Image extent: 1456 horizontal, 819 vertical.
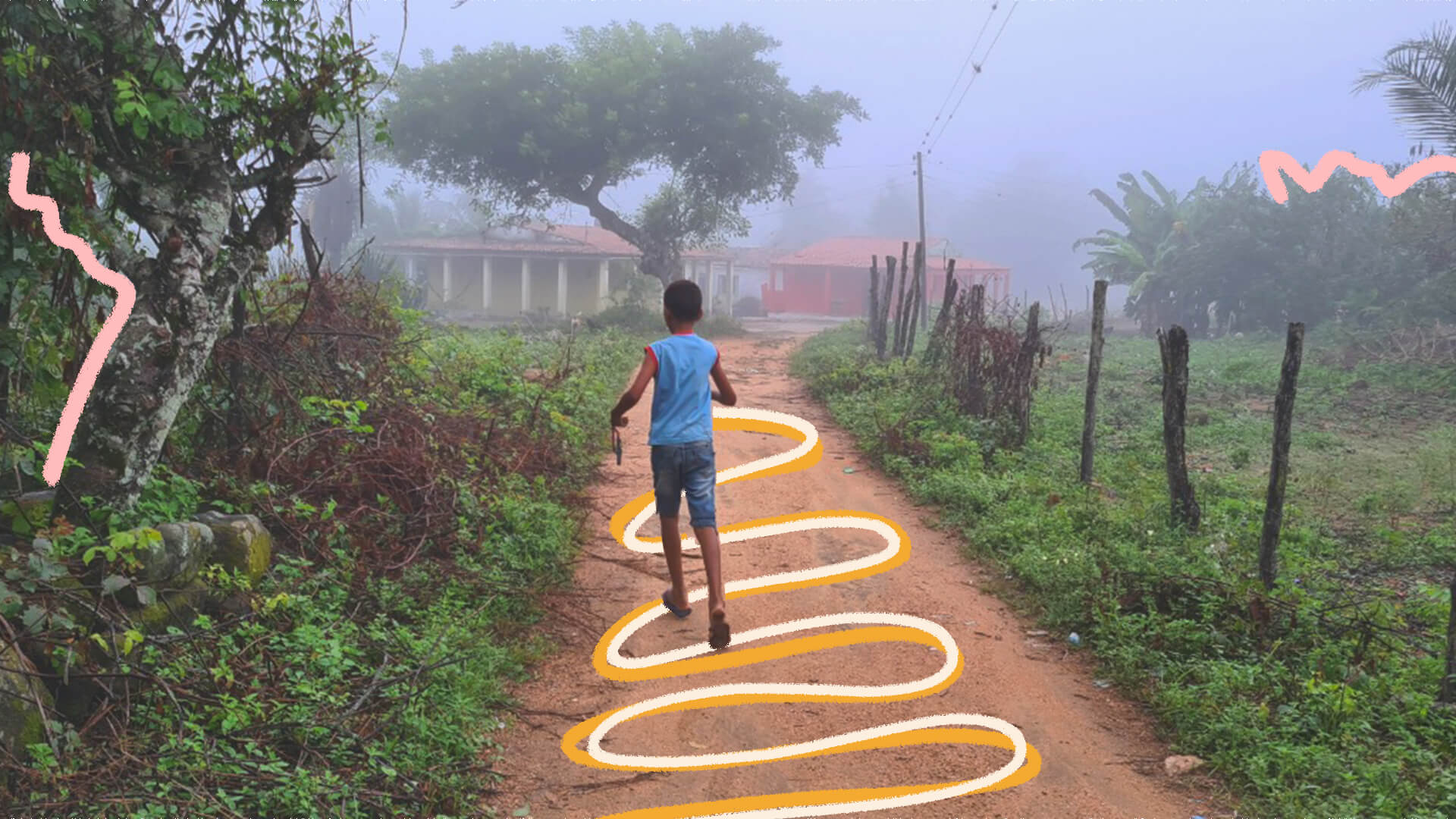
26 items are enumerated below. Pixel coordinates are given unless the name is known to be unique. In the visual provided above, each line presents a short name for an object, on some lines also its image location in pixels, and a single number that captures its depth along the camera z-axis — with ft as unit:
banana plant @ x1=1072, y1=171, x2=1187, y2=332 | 112.98
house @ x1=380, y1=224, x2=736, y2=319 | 131.54
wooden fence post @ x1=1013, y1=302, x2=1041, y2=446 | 34.06
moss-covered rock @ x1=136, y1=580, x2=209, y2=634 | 13.58
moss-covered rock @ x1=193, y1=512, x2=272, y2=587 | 15.57
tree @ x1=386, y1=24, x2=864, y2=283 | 97.40
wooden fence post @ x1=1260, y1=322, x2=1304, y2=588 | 19.02
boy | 16.16
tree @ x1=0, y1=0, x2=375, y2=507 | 15.53
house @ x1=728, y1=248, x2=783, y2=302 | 178.81
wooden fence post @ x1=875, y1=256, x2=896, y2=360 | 61.21
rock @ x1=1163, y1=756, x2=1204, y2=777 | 13.50
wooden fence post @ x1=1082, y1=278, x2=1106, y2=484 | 29.09
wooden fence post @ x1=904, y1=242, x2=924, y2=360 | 57.67
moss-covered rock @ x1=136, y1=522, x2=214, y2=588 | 13.85
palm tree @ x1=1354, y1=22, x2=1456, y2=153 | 47.32
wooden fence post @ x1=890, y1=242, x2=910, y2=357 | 58.70
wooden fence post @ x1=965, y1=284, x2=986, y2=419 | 36.40
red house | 161.68
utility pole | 115.24
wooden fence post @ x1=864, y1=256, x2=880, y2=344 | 67.92
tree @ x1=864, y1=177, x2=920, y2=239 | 313.85
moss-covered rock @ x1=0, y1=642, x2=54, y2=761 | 10.30
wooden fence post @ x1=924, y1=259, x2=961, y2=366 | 45.16
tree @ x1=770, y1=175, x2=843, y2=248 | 327.88
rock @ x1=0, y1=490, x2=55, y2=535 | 14.20
